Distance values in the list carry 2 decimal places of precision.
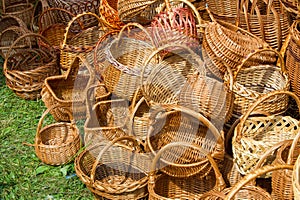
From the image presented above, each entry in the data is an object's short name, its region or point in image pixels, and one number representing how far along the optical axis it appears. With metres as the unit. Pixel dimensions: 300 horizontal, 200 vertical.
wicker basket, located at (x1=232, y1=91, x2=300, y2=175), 2.70
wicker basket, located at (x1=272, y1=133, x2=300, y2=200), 2.41
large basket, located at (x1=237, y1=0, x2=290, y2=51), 3.21
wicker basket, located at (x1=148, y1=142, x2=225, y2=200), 3.00
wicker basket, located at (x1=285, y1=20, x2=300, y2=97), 3.00
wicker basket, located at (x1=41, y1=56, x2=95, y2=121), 3.55
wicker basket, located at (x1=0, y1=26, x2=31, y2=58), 4.29
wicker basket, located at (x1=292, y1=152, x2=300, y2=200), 1.95
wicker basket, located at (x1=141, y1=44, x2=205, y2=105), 3.07
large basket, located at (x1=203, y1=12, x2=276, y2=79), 3.08
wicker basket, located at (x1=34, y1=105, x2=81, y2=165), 3.32
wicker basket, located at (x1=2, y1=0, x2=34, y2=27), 4.77
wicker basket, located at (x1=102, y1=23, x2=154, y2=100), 3.28
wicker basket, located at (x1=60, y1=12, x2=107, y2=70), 3.85
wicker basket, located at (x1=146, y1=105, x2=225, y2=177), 2.71
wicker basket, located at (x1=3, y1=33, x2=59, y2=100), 3.94
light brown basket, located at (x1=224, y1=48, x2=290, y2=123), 2.97
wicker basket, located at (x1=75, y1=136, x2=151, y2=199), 2.90
